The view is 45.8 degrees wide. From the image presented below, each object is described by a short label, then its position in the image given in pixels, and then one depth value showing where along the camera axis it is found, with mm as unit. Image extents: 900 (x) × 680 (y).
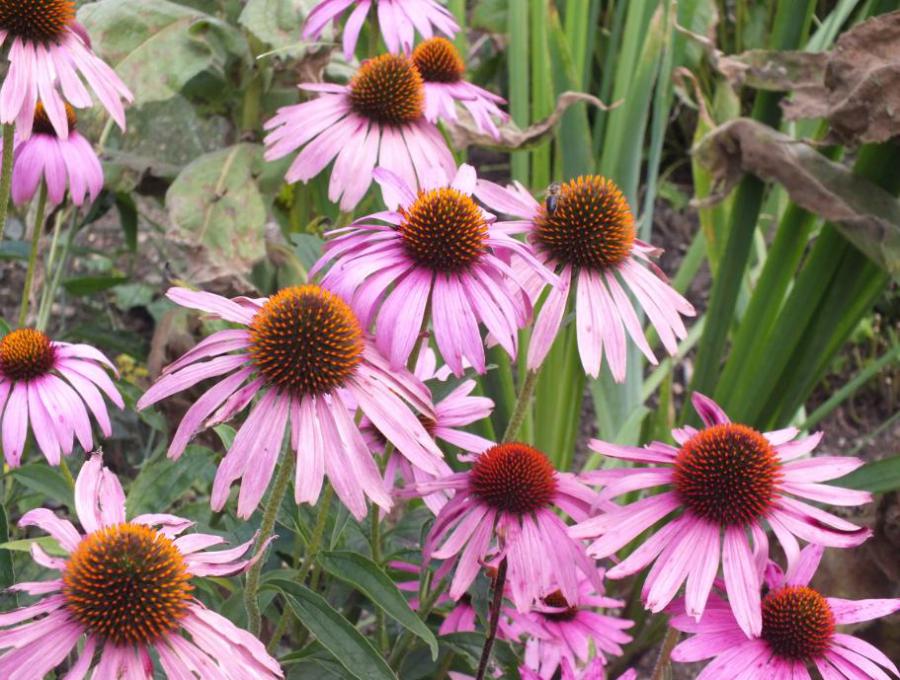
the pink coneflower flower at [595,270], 968
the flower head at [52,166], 1298
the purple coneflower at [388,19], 1351
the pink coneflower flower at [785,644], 909
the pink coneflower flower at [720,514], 895
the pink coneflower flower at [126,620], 710
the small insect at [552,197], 1025
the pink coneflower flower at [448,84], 1379
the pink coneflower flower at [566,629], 1117
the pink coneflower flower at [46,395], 1126
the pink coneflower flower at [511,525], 968
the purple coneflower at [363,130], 1211
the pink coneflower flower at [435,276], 854
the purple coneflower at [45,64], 1058
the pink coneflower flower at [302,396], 776
